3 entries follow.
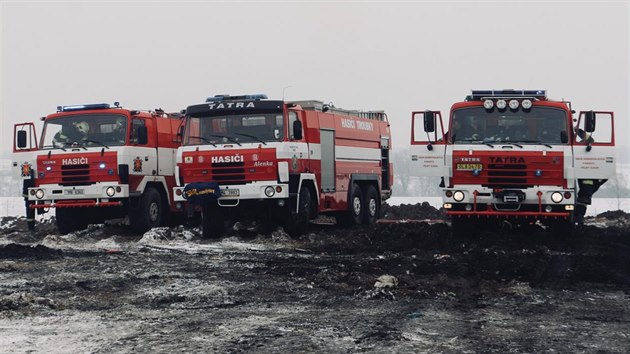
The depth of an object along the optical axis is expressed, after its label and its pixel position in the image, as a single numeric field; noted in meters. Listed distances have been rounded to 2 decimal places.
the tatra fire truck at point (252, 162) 18.41
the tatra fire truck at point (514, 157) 16.36
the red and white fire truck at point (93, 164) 19.77
